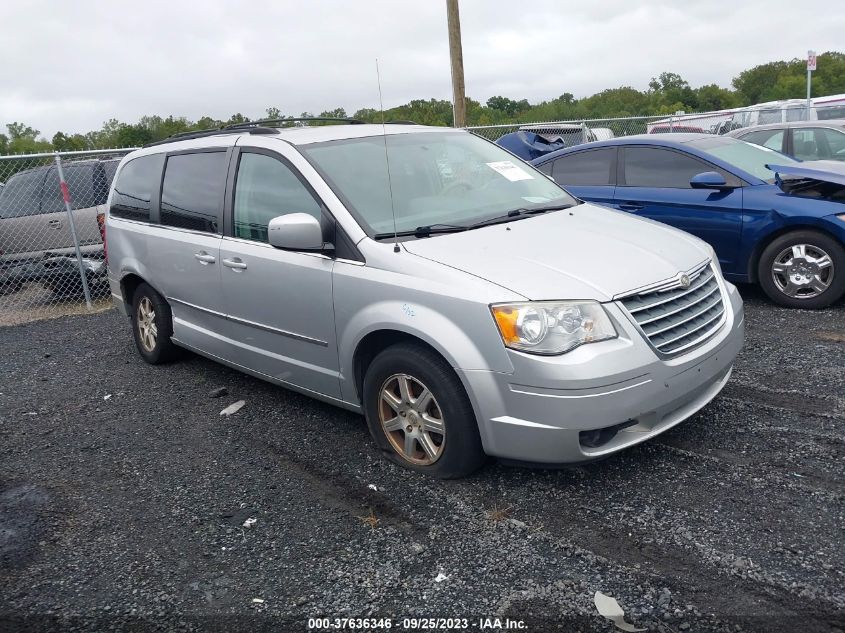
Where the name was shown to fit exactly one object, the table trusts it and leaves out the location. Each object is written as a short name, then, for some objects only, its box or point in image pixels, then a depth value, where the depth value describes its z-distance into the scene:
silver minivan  3.38
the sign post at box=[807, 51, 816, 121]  15.79
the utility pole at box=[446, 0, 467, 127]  13.16
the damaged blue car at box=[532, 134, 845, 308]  6.44
